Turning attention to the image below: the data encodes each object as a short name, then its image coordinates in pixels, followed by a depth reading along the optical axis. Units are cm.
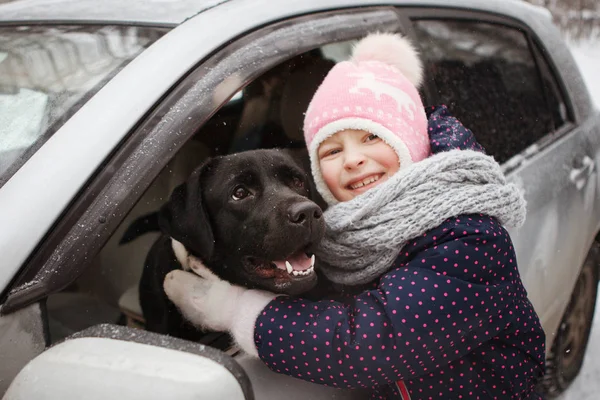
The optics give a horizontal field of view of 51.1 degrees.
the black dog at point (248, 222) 170
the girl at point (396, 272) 146
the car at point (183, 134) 131
